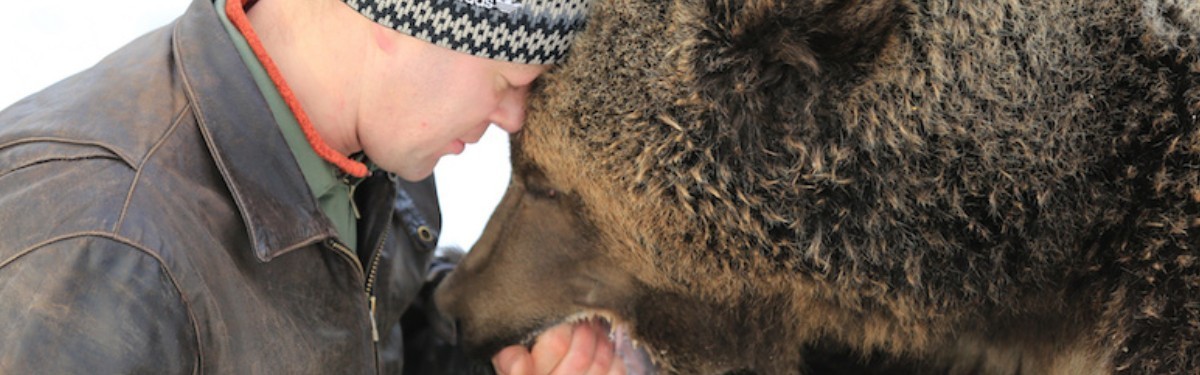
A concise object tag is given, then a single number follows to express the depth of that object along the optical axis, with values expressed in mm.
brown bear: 2252
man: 2100
